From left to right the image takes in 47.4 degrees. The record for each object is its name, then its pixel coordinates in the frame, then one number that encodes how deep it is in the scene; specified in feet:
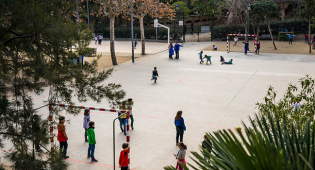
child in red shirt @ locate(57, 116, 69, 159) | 37.22
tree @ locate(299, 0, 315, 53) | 112.57
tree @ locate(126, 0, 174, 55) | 112.68
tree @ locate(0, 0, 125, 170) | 27.76
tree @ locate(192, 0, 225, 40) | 191.29
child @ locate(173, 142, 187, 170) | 32.50
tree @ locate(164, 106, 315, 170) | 11.49
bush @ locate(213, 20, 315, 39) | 160.04
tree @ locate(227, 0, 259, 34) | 147.46
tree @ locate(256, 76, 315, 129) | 21.90
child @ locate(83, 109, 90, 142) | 41.22
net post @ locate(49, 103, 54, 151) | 33.51
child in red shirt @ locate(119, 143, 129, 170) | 33.04
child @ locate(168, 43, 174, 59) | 105.91
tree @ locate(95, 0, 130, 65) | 92.57
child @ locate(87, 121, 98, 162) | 36.58
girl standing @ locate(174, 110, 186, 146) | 40.24
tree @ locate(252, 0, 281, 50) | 127.85
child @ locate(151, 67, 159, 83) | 72.16
